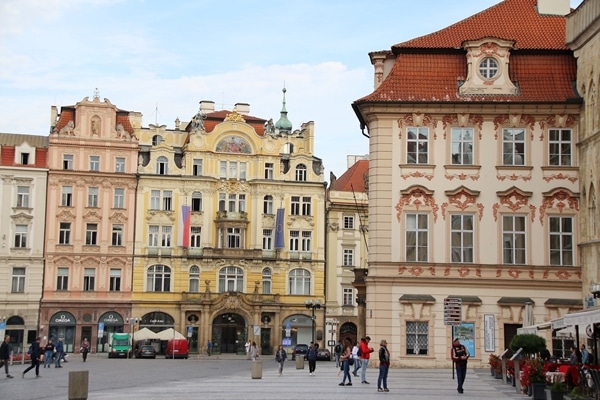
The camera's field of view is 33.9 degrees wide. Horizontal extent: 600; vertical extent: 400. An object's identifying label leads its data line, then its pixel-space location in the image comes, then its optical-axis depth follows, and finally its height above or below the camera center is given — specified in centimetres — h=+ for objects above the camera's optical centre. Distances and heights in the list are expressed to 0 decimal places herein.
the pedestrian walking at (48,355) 4975 -236
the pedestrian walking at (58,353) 4969 -225
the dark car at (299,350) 7069 -267
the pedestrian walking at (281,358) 4047 -186
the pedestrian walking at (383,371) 2777 -159
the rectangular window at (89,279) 7709 +235
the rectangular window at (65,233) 7725 +588
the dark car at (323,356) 6906 -298
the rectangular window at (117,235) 7819 +588
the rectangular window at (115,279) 7788 +240
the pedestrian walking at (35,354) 3717 -173
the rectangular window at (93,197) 7806 +884
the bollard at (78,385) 2272 -175
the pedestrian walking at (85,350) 5859 -244
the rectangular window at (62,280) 7656 +221
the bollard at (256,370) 3550 -208
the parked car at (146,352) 7019 -297
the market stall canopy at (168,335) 7231 -179
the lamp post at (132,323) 7698 -102
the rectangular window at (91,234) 7762 +587
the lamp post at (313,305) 6750 +54
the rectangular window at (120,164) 7912 +1163
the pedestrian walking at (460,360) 2692 -122
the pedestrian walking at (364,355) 3200 -135
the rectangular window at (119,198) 7875 +886
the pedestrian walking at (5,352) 3588 -161
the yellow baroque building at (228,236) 7869 +608
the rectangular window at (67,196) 7750 +879
